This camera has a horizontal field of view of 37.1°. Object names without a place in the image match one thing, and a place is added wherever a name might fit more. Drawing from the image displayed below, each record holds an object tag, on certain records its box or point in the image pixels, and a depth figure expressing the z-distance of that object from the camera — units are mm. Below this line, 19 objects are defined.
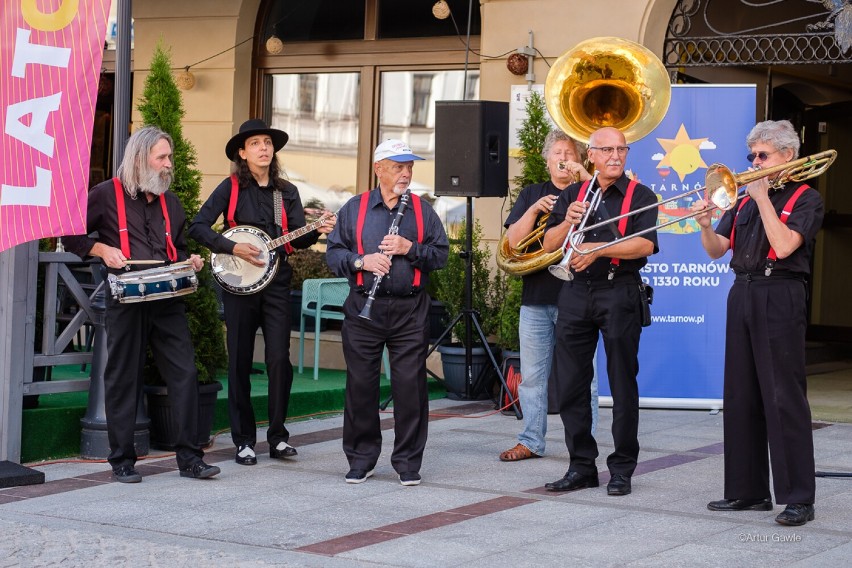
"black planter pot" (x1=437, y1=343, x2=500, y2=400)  10203
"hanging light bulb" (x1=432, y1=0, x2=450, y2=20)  11688
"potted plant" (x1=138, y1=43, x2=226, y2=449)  7785
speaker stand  9455
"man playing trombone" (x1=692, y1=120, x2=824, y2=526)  5863
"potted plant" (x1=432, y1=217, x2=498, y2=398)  10242
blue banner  9500
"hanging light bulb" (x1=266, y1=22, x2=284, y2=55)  12641
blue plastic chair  10680
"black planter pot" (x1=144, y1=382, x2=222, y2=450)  7789
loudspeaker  9570
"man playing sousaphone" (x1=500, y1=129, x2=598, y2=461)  7340
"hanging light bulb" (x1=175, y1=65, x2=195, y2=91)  12641
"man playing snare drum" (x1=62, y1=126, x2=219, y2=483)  6914
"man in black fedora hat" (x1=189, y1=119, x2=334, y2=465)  7484
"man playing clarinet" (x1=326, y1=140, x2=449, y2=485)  6871
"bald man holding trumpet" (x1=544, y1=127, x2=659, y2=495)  6531
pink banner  6547
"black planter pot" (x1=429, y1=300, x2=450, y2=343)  11109
